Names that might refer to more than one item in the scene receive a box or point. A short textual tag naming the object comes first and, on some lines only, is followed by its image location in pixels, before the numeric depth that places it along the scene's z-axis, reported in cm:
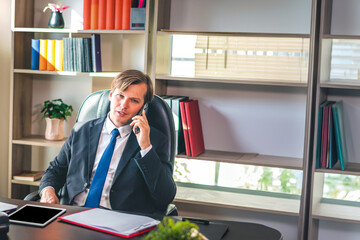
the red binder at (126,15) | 318
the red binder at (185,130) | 310
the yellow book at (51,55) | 341
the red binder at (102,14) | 323
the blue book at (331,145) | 288
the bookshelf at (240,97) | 309
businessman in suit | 212
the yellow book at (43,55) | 343
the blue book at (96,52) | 328
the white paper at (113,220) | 157
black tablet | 162
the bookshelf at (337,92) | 289
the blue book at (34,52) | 345
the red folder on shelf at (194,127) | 310
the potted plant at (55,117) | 346
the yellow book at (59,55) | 339
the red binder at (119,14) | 320
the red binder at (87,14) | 327
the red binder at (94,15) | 326
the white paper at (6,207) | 173
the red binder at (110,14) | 322
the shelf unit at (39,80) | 345
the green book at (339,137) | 286
